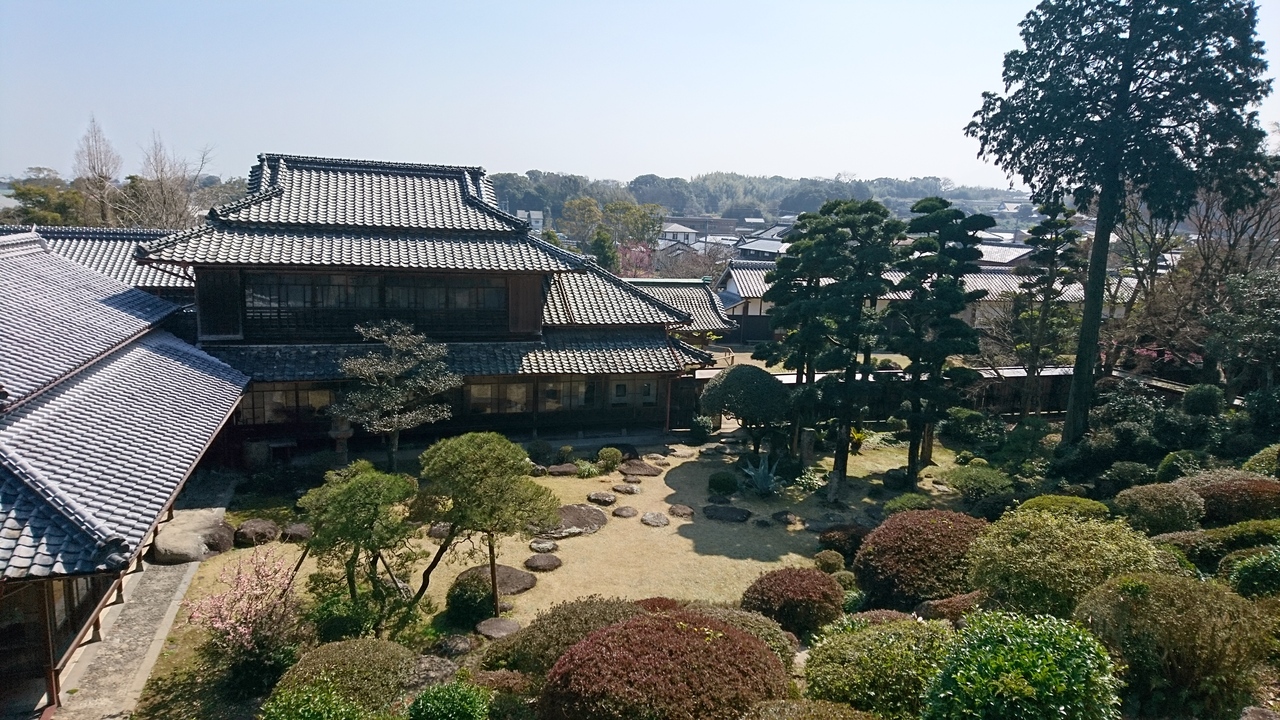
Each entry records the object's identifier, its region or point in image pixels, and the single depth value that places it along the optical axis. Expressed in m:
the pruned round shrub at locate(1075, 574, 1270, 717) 7.53
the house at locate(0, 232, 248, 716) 9.24
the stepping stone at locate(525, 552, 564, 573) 15.96
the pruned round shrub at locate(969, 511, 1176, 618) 9.72
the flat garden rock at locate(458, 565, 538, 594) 14.49
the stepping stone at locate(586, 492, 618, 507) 20.03
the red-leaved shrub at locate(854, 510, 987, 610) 12.81
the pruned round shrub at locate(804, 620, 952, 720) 7.61
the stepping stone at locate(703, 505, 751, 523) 19.48
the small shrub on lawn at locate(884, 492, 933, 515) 17.89
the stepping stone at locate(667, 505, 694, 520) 19.52
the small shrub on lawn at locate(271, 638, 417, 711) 9.07
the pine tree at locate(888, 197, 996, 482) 20.91
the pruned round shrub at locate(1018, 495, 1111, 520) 13.57
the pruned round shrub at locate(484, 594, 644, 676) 9.99
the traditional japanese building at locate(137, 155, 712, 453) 21.41
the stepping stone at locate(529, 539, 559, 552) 16.92
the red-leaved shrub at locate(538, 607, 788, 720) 7.47
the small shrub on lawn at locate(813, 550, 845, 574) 16.03
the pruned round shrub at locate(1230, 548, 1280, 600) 9.49
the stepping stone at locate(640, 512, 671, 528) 18.84
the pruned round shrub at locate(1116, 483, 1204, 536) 13.60
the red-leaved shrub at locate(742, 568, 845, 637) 13.03
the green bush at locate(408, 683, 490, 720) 8.70
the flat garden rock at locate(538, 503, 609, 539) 17.80
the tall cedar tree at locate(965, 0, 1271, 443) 18.89
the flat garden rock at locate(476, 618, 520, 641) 13.09
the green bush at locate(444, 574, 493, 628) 13.66
